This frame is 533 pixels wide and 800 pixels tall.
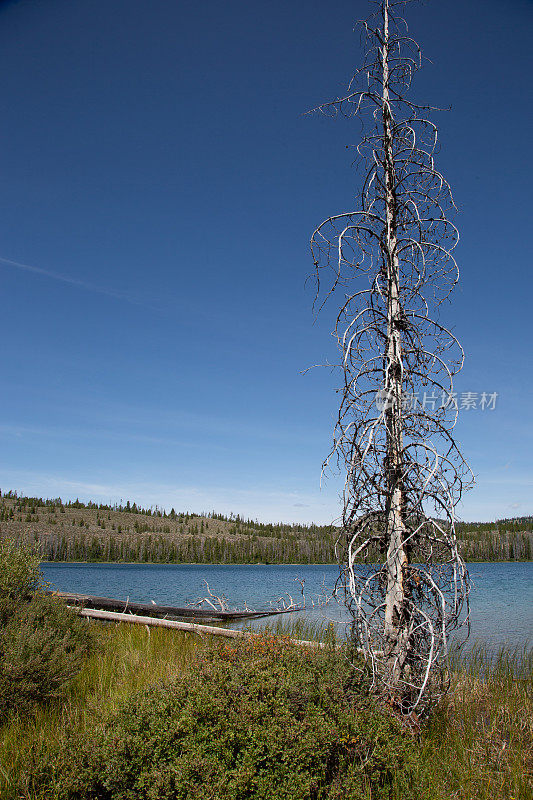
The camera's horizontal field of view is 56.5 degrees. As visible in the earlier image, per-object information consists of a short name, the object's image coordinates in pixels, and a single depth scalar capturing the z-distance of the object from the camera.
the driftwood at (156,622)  11.14
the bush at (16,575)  6.84
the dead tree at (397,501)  5.10
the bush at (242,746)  3.44
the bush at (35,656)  5.66
